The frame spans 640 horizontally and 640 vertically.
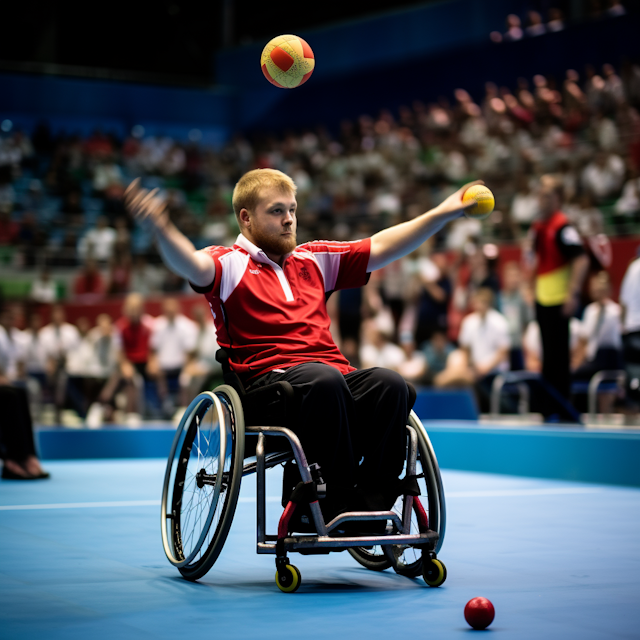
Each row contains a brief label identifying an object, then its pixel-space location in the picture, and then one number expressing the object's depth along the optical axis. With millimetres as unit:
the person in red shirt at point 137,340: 10062
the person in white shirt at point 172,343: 10219
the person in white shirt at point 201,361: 9594
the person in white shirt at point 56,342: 10656
